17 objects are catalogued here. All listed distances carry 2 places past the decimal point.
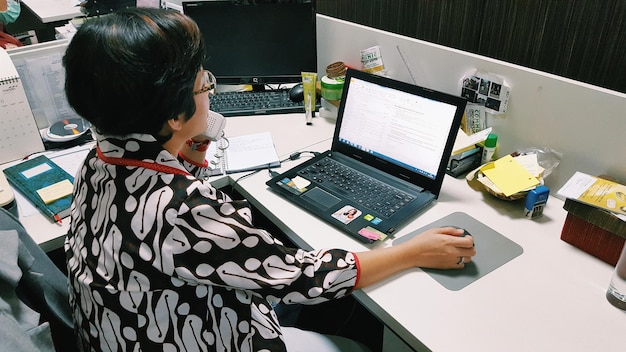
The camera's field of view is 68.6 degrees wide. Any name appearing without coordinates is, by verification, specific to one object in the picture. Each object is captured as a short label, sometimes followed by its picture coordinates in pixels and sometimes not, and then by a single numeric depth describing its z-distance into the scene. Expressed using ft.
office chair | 2.81
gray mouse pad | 3.20
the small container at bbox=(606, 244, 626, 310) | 2.91
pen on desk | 5.59
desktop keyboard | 5.91
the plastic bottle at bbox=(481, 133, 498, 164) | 4.32
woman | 2.52
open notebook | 4.70
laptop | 3.81
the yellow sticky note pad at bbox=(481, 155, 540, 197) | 3.81
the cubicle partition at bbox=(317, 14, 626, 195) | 3.58
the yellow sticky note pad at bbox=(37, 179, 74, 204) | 4.13
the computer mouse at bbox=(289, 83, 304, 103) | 5.95
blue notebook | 4.05
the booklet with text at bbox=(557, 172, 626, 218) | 3.23
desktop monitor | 5.81
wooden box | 3.17
